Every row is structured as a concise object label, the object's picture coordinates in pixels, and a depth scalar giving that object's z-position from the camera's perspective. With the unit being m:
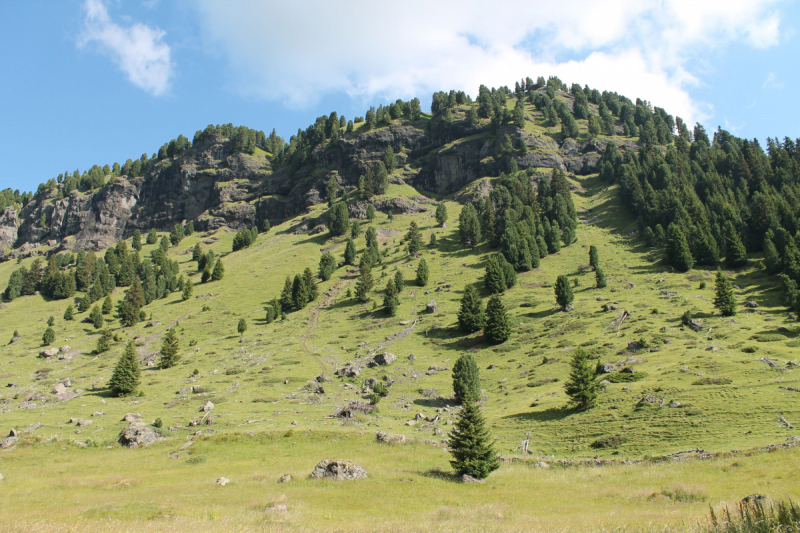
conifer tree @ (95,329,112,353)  88.81
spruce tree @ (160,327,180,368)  76.94
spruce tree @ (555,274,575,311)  82.25
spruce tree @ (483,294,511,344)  74.81
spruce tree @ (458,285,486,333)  81.12
